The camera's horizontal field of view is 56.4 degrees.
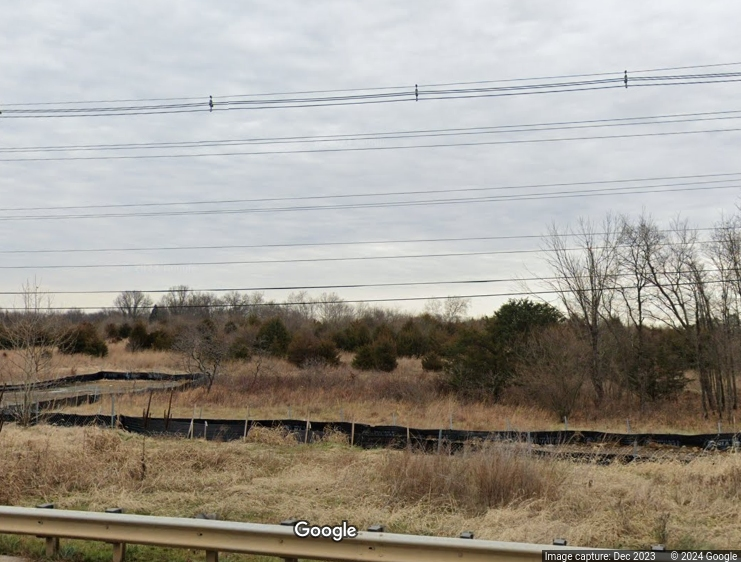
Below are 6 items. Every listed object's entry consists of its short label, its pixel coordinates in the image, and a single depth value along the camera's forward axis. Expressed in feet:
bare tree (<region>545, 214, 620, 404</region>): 109.91
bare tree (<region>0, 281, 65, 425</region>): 71.25
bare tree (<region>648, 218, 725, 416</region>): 102.94
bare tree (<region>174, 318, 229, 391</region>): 128.57
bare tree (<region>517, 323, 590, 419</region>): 98.22
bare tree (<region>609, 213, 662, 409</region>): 107.29
